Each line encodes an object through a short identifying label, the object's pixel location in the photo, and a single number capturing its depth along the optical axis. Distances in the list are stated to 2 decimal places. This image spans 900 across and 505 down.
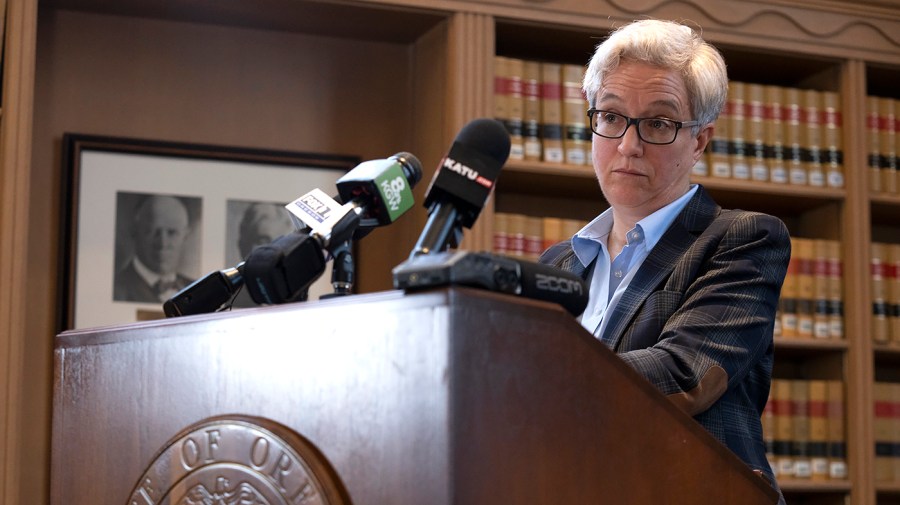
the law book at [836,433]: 7.22
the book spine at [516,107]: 6.73
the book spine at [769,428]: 7.13
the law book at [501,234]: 6.70
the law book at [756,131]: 7.27
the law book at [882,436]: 7.40
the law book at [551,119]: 6.83
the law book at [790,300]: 7.24
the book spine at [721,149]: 7.18
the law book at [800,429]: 7.17
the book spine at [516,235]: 6.74
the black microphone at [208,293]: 2.50
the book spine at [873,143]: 7.56
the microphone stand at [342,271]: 2.29
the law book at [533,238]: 6.80
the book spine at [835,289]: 7.32
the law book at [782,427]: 7.13
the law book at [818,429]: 7.19
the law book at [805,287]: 7.27
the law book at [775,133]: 7.31
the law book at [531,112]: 6.79
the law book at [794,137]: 7.35
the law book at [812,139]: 7.39
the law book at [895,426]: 7.43
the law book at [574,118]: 6.87
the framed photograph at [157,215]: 6.32
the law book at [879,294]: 7.43
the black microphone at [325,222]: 2.17
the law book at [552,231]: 6.87
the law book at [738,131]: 7.23
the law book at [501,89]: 6.69
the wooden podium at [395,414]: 1.69
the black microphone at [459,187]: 2.07
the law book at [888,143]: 7.61
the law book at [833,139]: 7.43
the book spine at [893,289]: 7.50
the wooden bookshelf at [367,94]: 6.21
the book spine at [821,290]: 7.29
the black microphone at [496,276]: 1.73
